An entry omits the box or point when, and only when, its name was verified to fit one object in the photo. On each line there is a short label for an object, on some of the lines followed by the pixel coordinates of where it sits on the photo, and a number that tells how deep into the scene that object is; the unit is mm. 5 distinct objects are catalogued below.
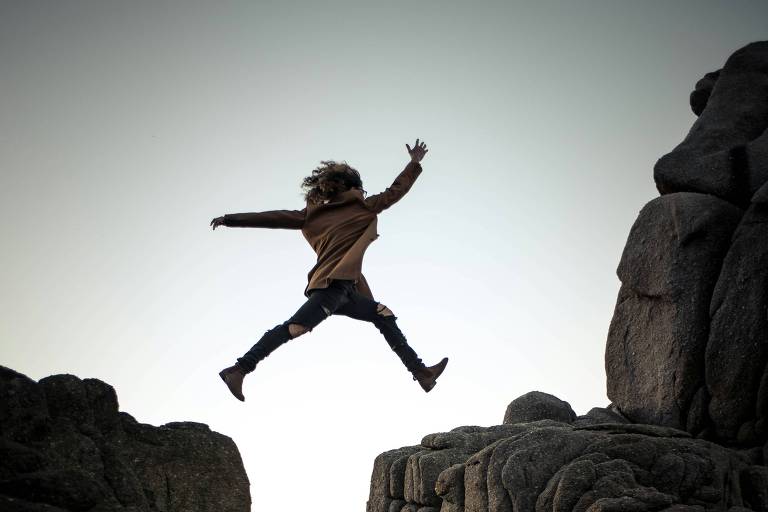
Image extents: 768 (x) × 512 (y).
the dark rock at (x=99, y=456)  9297
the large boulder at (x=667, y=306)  17766
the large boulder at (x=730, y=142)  19000
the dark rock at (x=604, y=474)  13680
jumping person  15680
